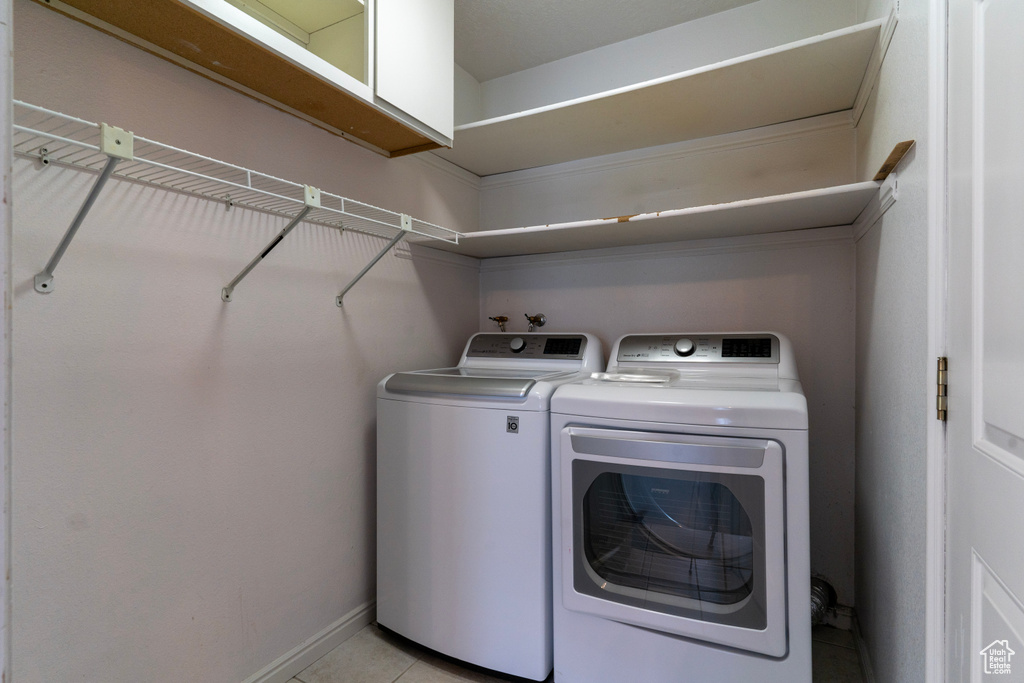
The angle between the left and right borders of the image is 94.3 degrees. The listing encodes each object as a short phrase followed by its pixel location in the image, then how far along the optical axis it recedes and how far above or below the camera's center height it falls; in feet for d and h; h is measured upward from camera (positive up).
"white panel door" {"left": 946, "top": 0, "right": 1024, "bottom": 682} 2.03 -0.01
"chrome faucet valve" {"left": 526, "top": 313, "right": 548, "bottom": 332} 7.50 +0.32
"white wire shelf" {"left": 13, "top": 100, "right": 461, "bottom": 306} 3.21 +1.37
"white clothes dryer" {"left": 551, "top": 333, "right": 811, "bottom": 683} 3.93 -1.72
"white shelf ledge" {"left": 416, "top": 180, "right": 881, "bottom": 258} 4.76 +1.40
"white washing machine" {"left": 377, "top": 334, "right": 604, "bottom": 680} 4.83 -1.89
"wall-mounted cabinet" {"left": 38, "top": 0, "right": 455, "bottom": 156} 3.54 +2.43
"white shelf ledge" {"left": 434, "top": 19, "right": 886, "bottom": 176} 4.74 +2.81
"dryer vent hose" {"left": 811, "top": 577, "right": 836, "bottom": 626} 5.47 -3.06
